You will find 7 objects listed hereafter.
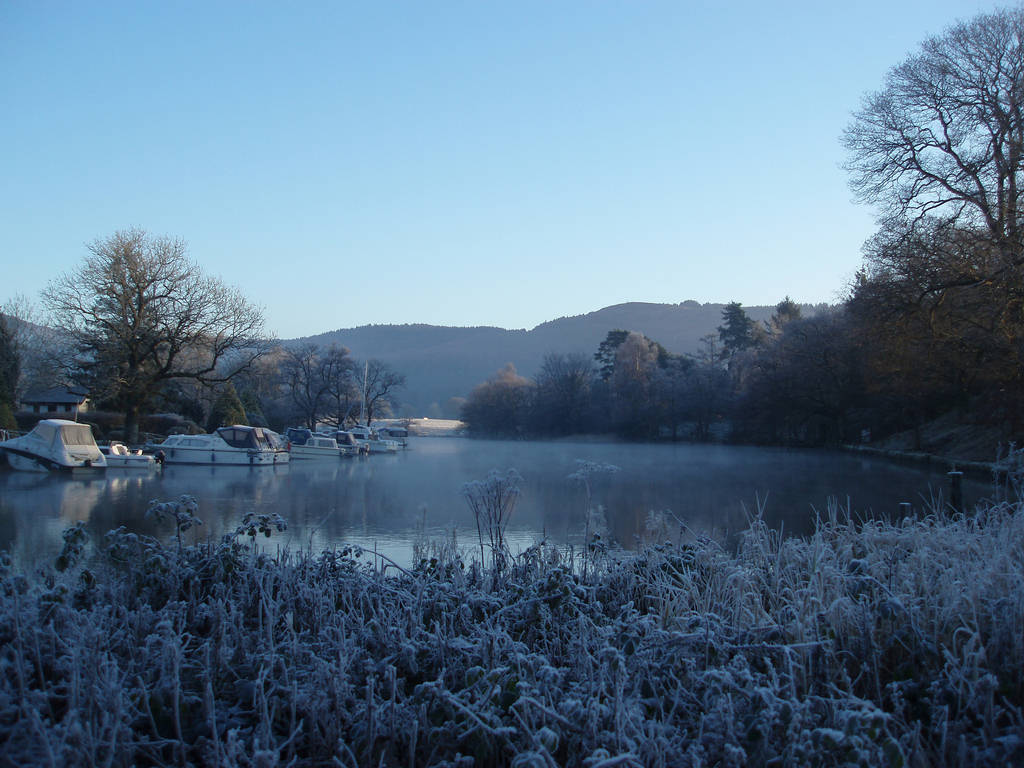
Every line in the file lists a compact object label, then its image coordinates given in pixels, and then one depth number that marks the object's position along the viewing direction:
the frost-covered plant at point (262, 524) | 5.51
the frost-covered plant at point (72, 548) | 4.70
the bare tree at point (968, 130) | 20.20
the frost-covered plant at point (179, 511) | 5.35
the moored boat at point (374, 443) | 40.93
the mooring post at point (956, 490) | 8.96
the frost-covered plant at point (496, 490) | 6.47
